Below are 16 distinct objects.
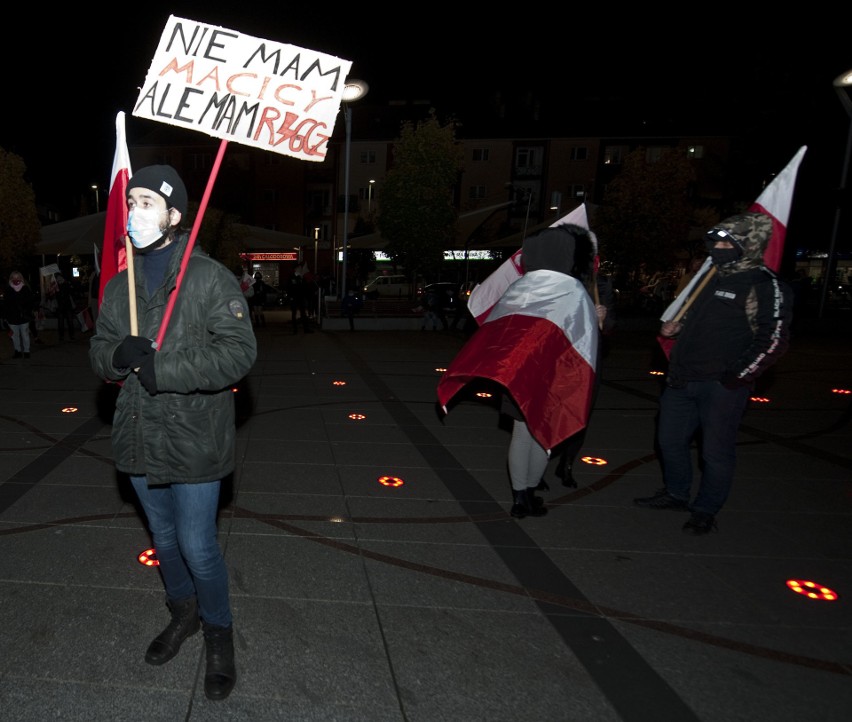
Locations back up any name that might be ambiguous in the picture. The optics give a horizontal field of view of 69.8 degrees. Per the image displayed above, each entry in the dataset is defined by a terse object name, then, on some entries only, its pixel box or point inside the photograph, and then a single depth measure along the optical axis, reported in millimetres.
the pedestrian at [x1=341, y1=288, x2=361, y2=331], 18422
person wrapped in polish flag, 4047
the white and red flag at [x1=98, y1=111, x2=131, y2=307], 3670
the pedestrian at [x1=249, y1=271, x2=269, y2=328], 18288
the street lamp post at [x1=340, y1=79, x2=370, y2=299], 13016
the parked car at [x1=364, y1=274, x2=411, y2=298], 34781
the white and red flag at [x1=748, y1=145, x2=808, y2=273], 4516
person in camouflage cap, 3830
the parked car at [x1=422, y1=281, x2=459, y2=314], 19230
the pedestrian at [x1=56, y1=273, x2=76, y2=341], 14289
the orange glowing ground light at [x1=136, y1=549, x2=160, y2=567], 3559
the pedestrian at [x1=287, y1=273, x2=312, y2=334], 16984
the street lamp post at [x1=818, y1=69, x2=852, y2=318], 16030
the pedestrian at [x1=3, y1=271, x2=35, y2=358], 10848
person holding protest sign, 2365
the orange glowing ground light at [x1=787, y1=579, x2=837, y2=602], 3424
